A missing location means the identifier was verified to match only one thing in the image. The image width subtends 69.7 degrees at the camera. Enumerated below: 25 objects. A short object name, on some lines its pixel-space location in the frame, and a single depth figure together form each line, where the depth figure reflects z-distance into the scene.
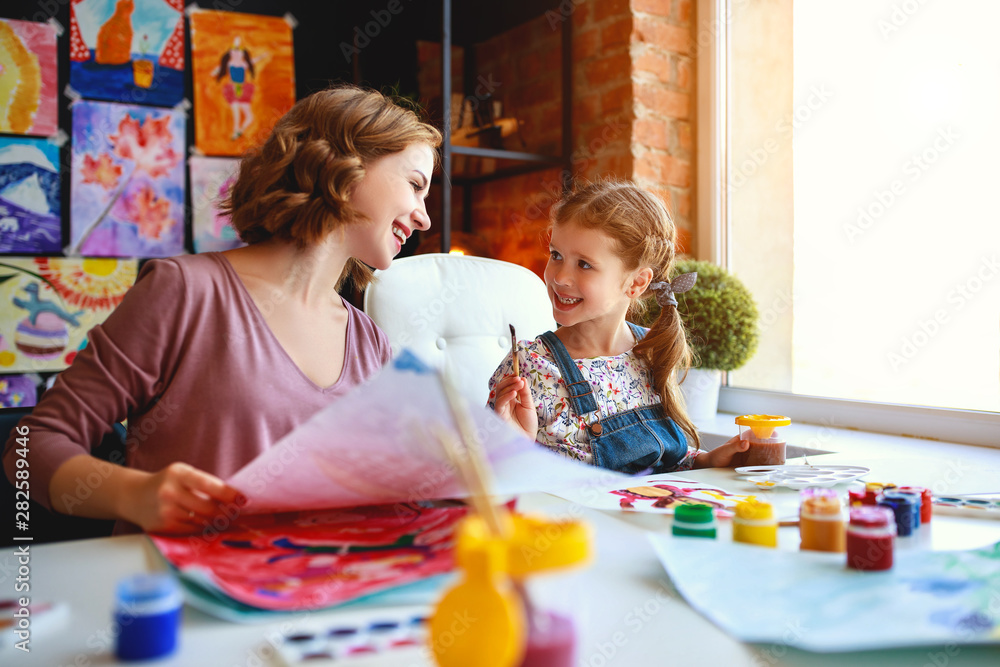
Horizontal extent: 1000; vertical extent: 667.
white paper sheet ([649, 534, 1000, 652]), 0.44
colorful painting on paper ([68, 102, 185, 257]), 2.22
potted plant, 1.97
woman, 0.79
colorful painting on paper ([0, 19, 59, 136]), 2.12
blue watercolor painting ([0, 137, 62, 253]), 2.12
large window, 1.72
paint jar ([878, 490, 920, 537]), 0.70
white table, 0.42
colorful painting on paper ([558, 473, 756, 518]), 0.80
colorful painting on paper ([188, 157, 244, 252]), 2.37
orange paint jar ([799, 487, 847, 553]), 0.61
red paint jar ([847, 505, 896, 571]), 0.55
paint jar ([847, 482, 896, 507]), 0.74
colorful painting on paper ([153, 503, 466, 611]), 0.51
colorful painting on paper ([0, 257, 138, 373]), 2.13
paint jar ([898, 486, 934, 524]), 0.75
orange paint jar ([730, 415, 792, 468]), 1.10
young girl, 1.39
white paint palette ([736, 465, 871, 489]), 0.93
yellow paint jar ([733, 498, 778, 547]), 0.64
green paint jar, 0.65
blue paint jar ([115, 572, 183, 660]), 0.41
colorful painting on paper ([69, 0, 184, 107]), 2.21
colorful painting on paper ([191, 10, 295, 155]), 2.38
